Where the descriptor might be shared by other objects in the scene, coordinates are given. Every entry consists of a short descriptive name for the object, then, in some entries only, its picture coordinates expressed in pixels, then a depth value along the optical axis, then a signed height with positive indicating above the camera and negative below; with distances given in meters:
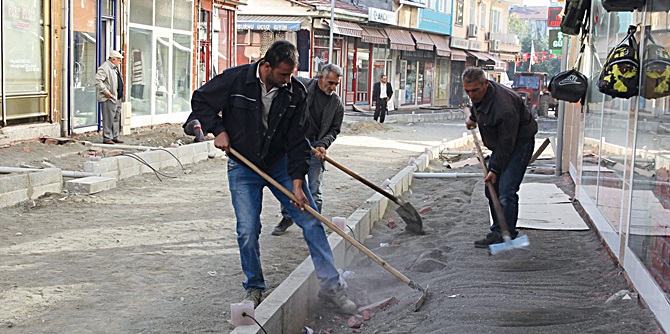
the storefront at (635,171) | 5.07 -0.69
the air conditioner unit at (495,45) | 58.39 +2.21
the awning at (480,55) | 52.28 +1.30
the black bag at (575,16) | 9.48 +0.72
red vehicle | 40.31 -0.57
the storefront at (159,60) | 18.64 +0.15
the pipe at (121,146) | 13.14 -1.32
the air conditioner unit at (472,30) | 52.69 +2.87
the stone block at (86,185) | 9.79 -1.43
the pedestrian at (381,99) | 28.23 -0.89
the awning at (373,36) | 35.56 +1.60
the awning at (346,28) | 32.31 +1.73
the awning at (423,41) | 42.34 +1.71
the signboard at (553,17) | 17.96 +1.32
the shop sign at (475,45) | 52.34 +1.92
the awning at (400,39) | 38.75 +1.64
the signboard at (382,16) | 35.80 +2.53
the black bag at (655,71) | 4.98 +0.06
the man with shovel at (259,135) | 5.21 -0.42
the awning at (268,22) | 31.34 +1.78
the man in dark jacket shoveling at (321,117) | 7.61 -0.43
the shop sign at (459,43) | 48.91 +1.91
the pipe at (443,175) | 12.99 -1.57
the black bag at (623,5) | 5.98 +0.55
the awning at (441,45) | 45.44 +1.61
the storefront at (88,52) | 15.68 +0.24
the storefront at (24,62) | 13.39 +0.01
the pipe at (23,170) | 9.62 -1.25
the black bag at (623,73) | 5.76 +0.05
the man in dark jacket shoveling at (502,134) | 6.92 -0.49
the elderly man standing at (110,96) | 14.55 -0.54
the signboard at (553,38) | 18.17 +0.88
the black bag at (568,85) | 8.59 -0.08
